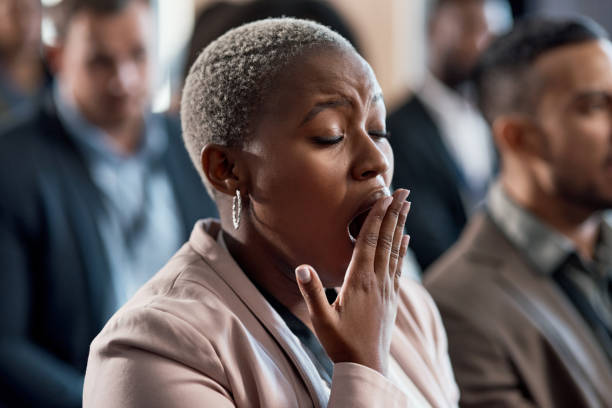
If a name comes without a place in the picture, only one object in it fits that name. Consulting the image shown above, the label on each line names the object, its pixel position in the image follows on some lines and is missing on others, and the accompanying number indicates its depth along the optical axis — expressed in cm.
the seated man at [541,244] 186
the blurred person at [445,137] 298
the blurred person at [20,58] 365
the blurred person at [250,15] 225
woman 114
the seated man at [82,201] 233
